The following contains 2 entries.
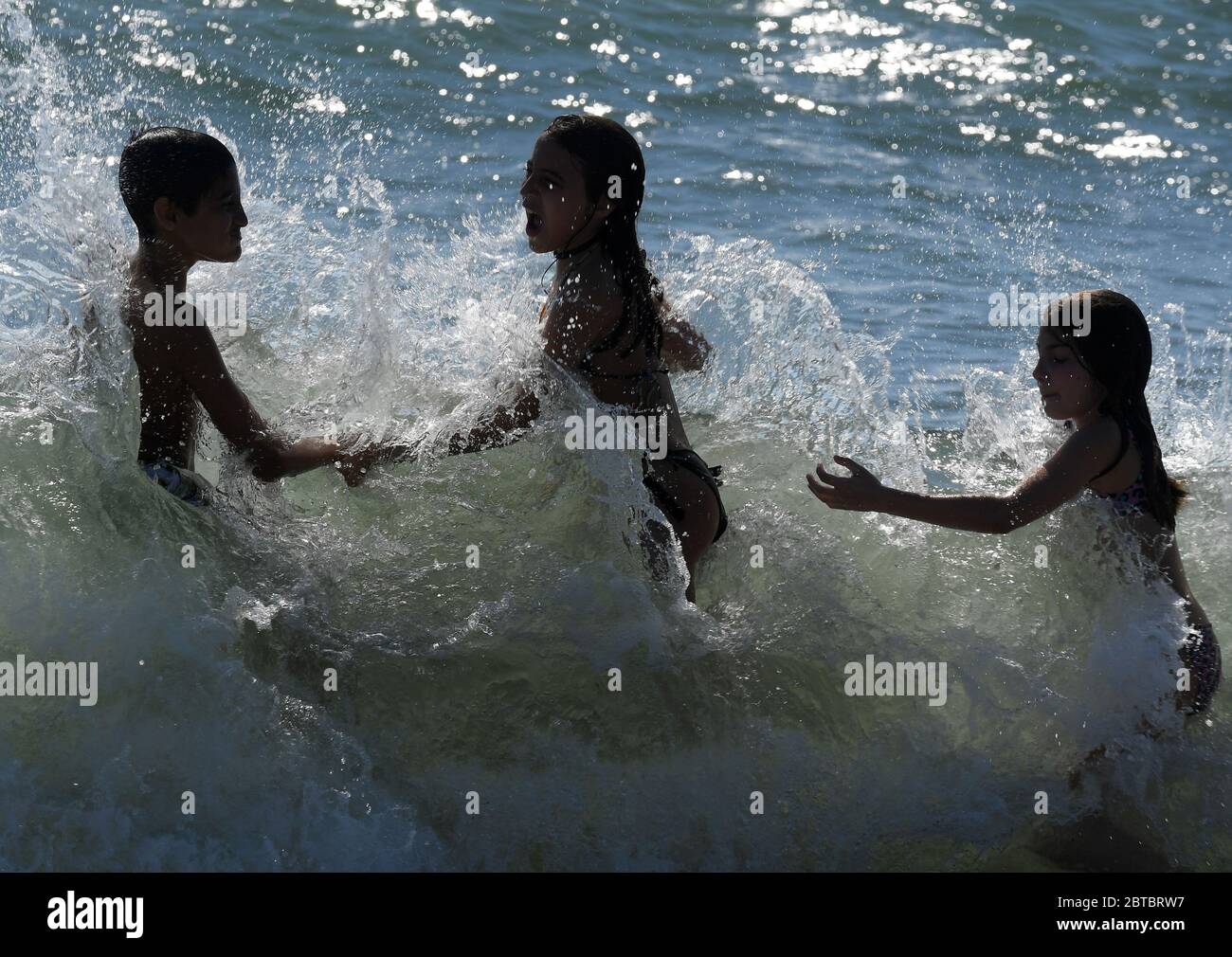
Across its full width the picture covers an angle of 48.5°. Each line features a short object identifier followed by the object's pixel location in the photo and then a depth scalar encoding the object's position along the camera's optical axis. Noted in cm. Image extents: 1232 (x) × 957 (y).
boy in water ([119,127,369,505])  401
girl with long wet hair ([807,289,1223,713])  394
